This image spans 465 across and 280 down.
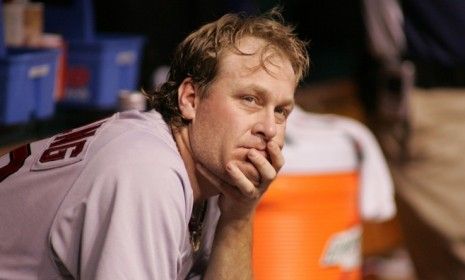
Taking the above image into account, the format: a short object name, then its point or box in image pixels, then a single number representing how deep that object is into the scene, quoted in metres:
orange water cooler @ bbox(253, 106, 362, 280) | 7.65
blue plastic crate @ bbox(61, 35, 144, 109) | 7.67
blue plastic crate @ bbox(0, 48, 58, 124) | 6.57
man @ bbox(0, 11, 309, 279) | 4.21
